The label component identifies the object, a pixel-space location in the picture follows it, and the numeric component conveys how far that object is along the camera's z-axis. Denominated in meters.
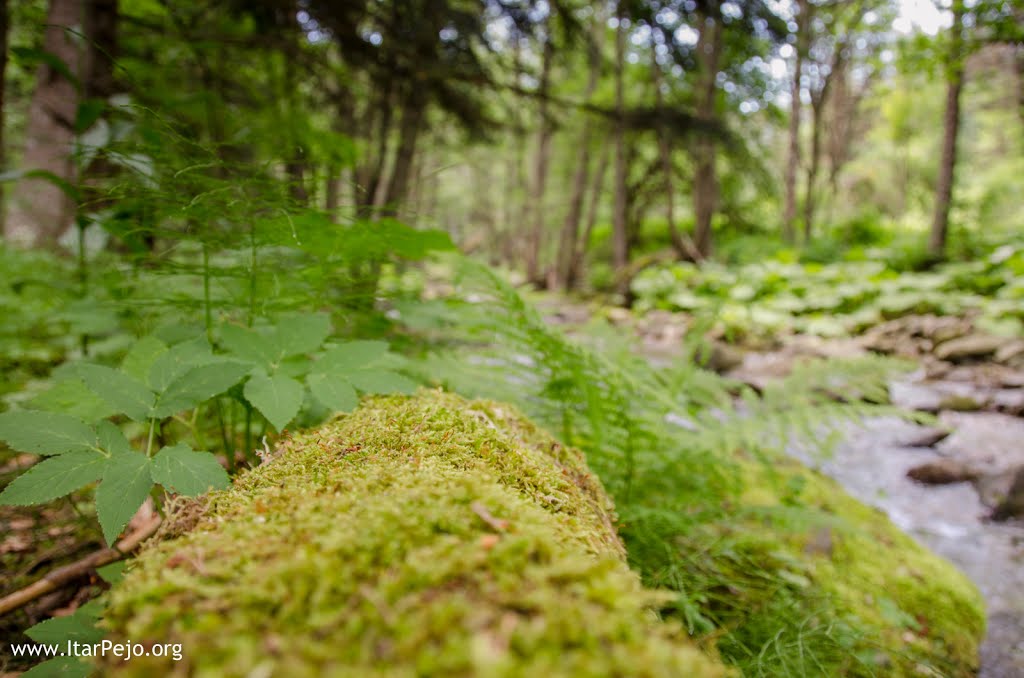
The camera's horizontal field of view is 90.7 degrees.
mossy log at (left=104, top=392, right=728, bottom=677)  0.42
